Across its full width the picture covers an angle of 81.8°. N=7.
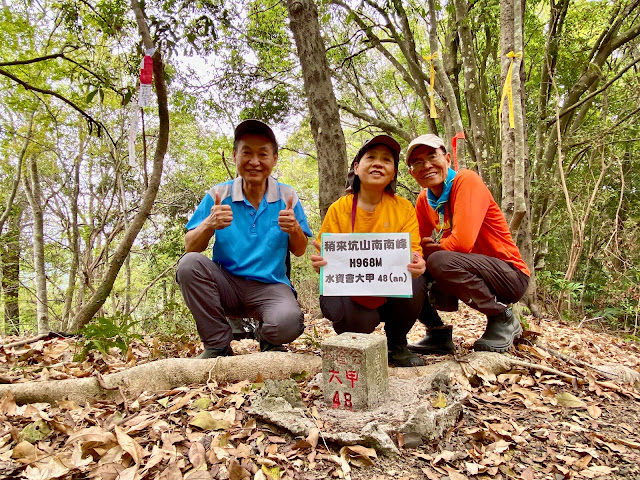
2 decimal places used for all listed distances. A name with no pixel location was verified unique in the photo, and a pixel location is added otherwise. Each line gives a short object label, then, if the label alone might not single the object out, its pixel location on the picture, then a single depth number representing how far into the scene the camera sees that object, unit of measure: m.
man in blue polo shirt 2.66
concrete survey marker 1.93
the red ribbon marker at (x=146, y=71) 3.23
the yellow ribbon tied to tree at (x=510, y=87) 3.93
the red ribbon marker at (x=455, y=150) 5.00
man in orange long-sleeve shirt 2.62
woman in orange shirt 2.58
